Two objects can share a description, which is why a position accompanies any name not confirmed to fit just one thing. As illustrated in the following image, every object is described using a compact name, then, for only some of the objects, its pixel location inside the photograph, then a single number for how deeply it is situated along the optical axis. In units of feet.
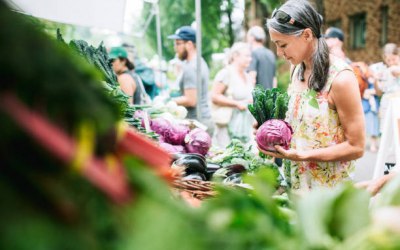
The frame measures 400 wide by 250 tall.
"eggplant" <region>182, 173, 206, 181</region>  6.86
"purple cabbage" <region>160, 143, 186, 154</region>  9.05
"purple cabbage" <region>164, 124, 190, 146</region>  9.78
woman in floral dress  6.50
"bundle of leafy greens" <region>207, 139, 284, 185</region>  7.82
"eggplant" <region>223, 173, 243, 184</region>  6.64
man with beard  14.38
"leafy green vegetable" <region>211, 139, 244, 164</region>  8.93
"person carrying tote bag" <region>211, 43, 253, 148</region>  15.66
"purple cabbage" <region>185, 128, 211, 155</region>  9.39
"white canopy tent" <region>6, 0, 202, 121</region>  13.01
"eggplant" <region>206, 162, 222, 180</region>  7.81
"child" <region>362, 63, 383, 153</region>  23.77
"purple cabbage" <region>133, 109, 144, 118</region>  10.07
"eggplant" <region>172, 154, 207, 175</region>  7.27
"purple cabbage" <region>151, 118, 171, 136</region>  10.36
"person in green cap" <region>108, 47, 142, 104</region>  14.98
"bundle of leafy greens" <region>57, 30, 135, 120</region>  7.45
